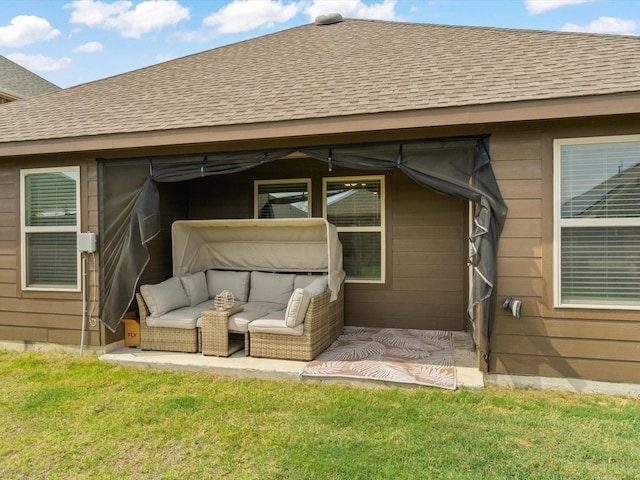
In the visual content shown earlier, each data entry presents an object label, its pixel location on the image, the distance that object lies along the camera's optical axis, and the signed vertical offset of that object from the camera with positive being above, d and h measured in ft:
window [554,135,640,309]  11.20 +0.33
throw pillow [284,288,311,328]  13.53 -2.30
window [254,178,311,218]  19.51 +1.72
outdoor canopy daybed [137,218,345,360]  14.01 -1.97
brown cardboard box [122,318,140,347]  15.74 -3.57
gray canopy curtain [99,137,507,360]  11.75 +1.49
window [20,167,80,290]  15.57 +0.31
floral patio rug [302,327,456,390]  12.25 -4.04
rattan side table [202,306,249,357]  14.30 -3.31
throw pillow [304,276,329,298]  14.28 -1.80
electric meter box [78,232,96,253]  14.84 -0.20
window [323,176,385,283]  18.67 +0.67
